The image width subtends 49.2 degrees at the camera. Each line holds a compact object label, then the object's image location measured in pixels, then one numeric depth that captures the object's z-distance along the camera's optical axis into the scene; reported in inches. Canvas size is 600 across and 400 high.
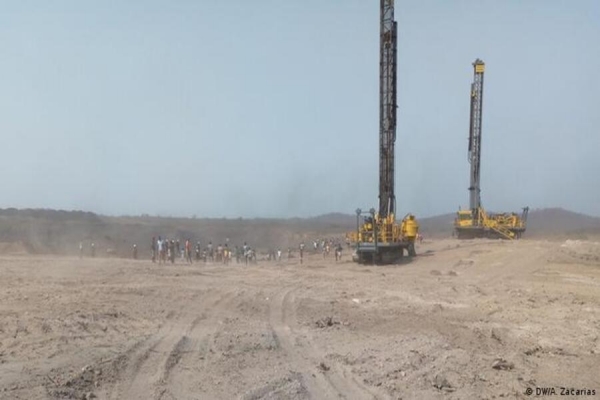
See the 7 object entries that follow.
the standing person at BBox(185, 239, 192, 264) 1421.6
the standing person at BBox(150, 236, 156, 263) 1369.3
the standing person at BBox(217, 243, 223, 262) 1515.7
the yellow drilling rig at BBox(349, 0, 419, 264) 1339.0
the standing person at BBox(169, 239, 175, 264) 1353.6
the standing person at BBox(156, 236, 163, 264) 1359.5
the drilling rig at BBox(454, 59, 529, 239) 2055.9
